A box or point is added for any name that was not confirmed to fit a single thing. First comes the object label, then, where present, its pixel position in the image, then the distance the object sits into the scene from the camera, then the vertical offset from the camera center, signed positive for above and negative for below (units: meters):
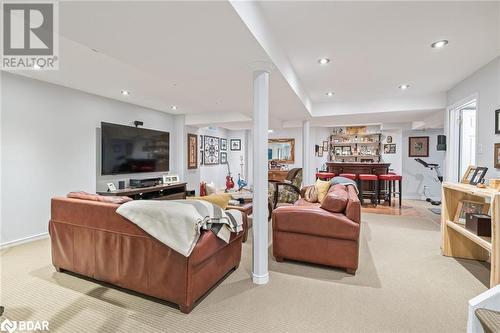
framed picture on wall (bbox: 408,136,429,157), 7.28 +0.48
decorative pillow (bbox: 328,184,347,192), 3.19 -0.35
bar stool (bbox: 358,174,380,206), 6.11 -0.64
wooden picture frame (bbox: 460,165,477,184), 3.03 -0.16
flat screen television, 4.61 +0.22
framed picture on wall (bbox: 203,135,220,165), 8.25 +0.37
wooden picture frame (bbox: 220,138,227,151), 9.27 +0.64
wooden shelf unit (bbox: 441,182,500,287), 2.83 -0.82
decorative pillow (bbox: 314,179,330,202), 3.98 -0.46
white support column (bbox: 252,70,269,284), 2.38 -0.25
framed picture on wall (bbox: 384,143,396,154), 7.52 +0.43
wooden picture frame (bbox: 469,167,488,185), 2.72 -0.15
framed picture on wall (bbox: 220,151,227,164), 9.27 +0.13
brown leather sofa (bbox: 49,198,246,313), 1.91 -0.84
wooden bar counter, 6.39 -0.17
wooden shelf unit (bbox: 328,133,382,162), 7.91 +0.58
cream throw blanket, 1.83 -0.48
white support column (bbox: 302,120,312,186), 5.95 +0.20
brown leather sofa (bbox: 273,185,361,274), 2.54 -0.80
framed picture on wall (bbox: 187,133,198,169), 6.70 +0.26
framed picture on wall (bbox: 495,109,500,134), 2.87 +0.49
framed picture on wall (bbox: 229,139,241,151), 9.89 +0.63
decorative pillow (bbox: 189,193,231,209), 2.53 -0.41
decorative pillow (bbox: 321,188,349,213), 2.63 -0.45
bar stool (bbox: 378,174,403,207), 6.04 -0.41
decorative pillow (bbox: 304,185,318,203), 4.14 -0.58
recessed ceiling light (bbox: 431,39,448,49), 2.65 +1.32
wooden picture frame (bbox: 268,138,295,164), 9.14 +0.64
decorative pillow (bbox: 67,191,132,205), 2.26 -0.37
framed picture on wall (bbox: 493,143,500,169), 2.88 +0.08
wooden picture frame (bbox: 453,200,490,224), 2.85 -0.56
